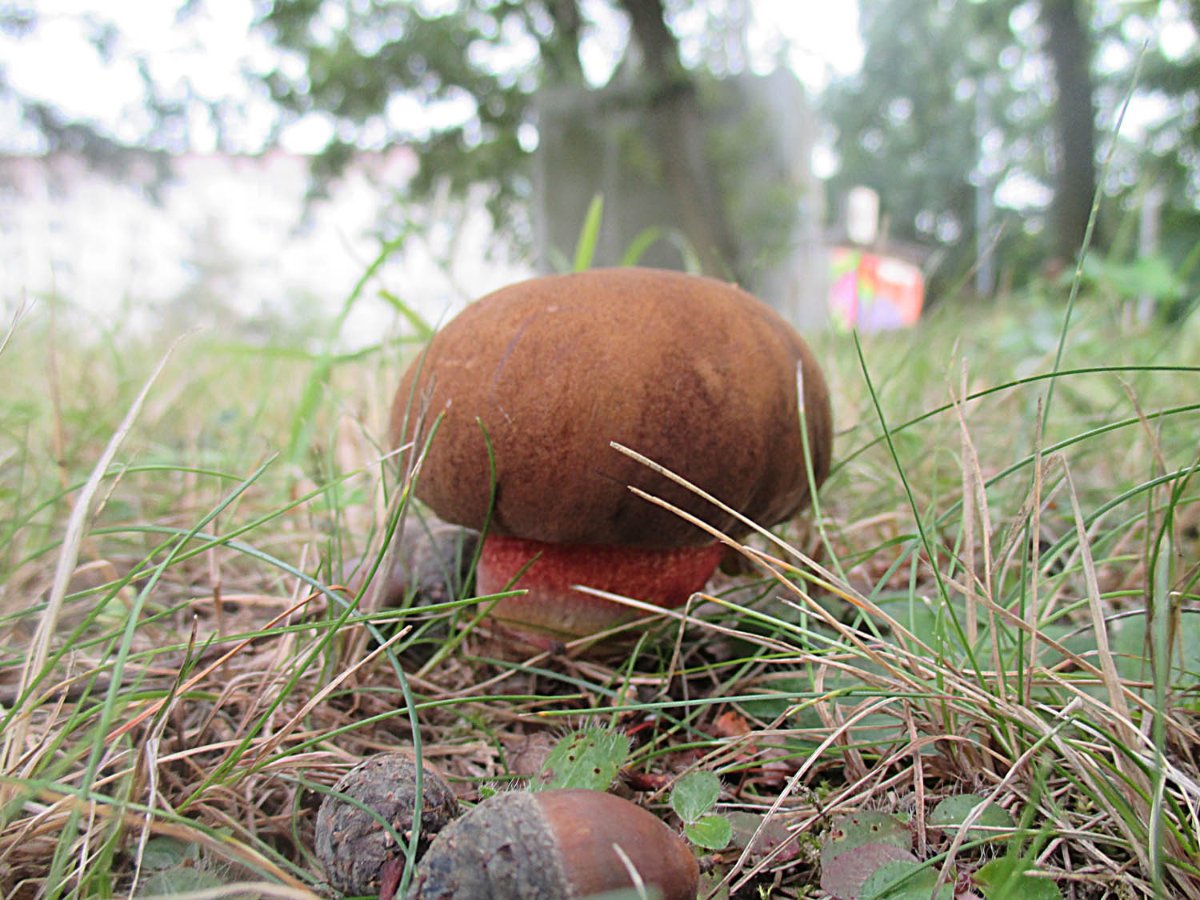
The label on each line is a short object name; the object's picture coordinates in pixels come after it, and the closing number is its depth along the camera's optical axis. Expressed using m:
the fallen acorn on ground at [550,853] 0.09
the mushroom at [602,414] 0.14
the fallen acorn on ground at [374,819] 0.10
